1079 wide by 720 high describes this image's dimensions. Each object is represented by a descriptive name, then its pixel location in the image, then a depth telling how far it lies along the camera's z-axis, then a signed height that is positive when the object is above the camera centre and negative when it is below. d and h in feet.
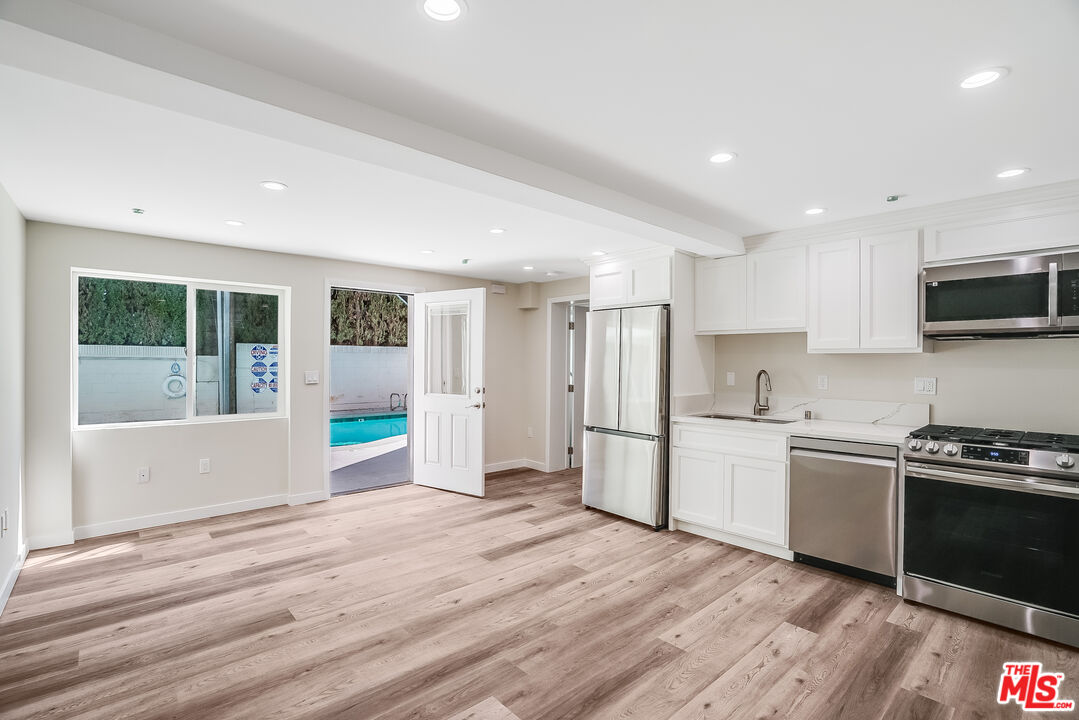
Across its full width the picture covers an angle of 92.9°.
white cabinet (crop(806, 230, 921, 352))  10.77 +1.38
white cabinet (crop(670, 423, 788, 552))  11.60 -3.12
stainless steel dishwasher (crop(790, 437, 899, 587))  10.02 -3.08
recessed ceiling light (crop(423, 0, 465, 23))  4.71 +3.25
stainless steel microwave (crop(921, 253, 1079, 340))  8.95 +1.09
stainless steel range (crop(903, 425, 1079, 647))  8.13 -2.90
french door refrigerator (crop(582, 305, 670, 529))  13.61 -1.57
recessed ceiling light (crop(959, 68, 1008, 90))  5.74 +3.19
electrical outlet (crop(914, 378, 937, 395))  11.25 -0.65
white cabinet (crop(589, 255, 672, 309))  13.89 +2.14
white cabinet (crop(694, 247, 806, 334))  12.48 +1.66
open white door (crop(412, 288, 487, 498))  16.85 -1.18
